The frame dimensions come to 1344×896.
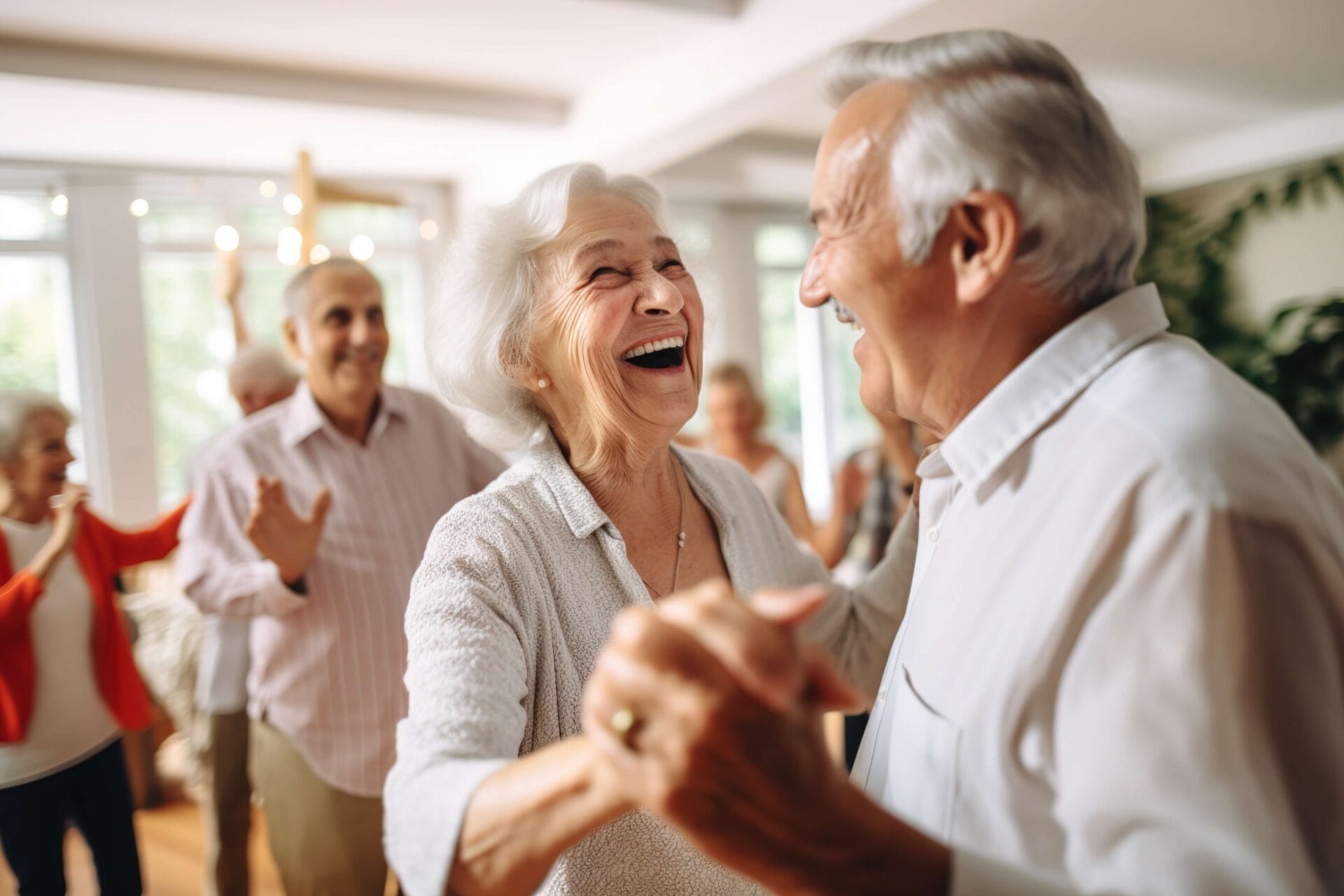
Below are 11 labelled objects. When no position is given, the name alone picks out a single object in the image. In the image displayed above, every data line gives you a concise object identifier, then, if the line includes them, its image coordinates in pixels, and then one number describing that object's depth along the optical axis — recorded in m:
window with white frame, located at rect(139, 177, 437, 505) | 6.39
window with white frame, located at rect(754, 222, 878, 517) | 8.99
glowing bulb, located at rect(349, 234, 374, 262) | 5.34
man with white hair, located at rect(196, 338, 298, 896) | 2.86
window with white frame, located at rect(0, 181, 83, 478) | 5.92
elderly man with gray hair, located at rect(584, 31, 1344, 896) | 0.61
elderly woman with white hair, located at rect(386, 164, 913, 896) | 1.02
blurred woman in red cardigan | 2.23
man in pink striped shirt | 2.25
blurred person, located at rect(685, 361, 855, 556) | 4.04
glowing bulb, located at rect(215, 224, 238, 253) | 4.82
